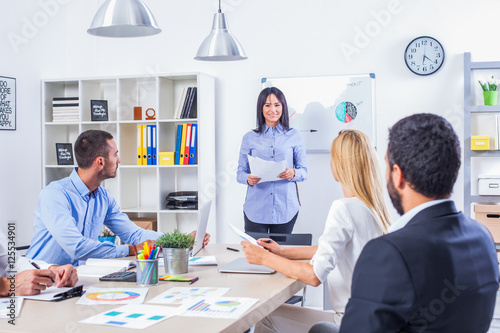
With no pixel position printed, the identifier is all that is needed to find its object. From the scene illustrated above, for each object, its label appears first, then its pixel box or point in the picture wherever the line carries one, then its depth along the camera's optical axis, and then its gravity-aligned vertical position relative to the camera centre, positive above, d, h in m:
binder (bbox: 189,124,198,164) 4.76 +0.11
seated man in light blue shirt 2.53 -0.27
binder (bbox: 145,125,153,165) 4.90 +0.08
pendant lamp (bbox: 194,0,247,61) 3.47 +0.73
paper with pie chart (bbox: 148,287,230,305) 1.76 -0.45
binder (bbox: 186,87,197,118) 4.81 +0.51
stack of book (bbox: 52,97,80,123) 5.11 +0.48
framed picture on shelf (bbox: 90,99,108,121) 5.01 +0.46
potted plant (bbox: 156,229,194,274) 2.19 -0.36
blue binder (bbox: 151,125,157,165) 4.88 +0.14
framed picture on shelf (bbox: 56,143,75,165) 5.11 +0.07
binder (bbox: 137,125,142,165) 4.91 +0.12
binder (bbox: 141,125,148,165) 4.90 +0.15
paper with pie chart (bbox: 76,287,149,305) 1.75 -0.45
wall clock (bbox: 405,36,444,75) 4.46 +0.84
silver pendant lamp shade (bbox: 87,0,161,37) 2.63 +0.70
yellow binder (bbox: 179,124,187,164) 4.79 +0.15
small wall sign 4.62 +0.50
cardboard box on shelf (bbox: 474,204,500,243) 4.13 -0.45
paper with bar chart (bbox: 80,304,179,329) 1.50 -0.45
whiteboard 4.62 +0.46
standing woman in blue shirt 4.21 -0.06
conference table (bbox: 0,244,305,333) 1.47 -0.45
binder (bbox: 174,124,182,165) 4.79 +0.14
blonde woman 1.94 -0.25
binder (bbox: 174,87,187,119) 4.84 +0.48
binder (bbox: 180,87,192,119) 4.82 +0.50
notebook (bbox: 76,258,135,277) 2.21 -0.44
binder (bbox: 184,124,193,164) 4.77 +0.17
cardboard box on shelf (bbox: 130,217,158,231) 4.90 -0.56
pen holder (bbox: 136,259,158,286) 1.99 -0.41
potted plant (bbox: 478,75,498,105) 4.22 +0.49
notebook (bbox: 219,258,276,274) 2.23 -0.45
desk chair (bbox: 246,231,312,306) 3.24 -0.48
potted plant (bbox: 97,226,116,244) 4.65 -0.66
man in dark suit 1.17 -0.22
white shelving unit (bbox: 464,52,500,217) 4.25 +0.25
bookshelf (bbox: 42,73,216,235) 4.86 +0.25
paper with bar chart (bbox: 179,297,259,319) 1.59 -0.45
